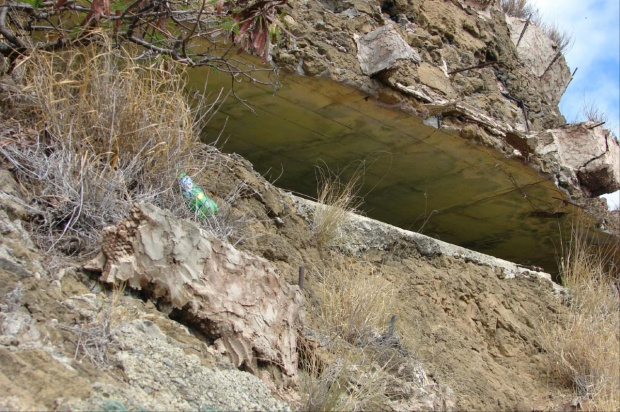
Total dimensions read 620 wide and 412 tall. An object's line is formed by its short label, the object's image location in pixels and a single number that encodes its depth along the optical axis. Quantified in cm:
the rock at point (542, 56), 1018
